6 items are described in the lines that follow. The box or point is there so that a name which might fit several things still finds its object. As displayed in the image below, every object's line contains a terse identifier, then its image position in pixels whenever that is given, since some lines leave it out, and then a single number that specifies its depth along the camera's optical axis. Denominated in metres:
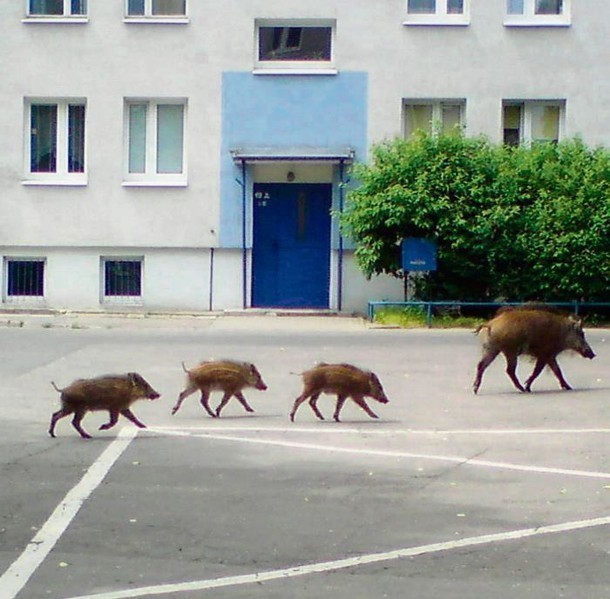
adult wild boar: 16.25
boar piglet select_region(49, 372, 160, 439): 12.87
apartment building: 29.23
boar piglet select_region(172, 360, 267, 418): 14.37
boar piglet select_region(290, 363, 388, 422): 14.02
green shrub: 26.23
